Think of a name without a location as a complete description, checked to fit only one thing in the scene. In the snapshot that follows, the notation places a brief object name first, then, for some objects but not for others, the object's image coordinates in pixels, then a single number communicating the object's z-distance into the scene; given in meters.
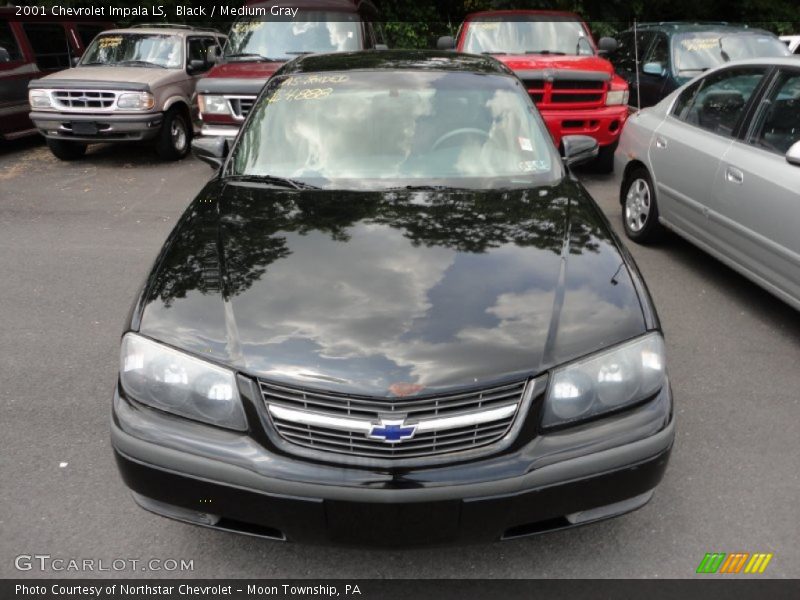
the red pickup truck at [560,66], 8.42
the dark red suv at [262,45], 8.63
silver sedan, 4.45
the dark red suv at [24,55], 10.14
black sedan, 2.24
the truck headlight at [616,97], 8.59
